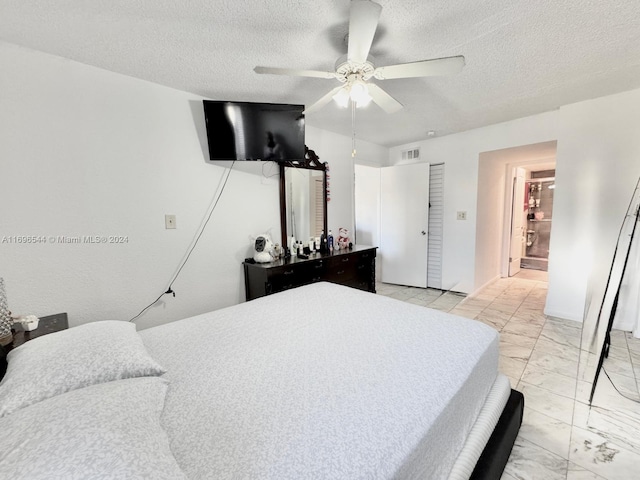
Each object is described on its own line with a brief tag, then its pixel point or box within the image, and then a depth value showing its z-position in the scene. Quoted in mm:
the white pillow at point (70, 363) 775
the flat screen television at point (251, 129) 2283
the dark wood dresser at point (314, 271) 2480
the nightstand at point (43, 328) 1289
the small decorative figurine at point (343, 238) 3434
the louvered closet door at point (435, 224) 3965
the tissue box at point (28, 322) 1395
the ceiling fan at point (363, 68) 1178
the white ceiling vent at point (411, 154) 4121
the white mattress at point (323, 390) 683
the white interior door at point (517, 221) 4637
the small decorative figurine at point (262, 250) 2604
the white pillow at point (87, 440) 503
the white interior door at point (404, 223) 4016
